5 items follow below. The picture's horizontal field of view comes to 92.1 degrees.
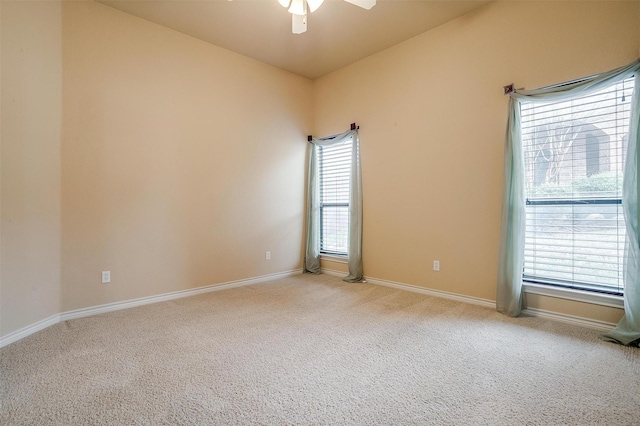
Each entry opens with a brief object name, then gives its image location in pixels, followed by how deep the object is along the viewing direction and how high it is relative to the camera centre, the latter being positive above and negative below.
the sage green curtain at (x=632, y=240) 2.23 -0.23
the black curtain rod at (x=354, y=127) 4.27 +1.10
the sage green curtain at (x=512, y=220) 2.79 -0.11
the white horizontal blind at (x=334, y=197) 4.55 +0.13
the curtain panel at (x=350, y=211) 4.21 -0.07
